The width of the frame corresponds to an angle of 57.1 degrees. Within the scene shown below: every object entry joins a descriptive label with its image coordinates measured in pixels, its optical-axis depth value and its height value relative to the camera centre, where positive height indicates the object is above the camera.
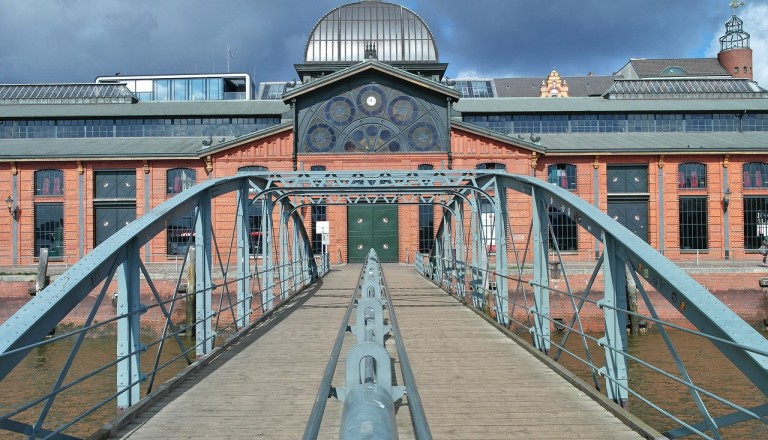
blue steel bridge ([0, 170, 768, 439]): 4.94 -1.75
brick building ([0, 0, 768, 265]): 35.25 +3.56
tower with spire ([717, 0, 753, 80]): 71.19 +17.29
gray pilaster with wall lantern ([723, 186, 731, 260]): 35.88 +0.17
